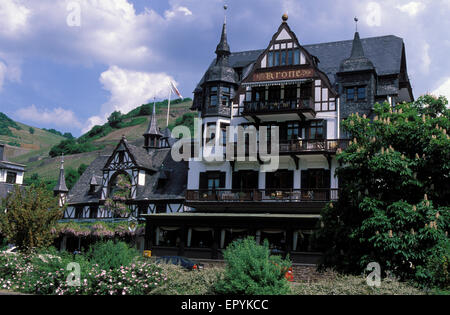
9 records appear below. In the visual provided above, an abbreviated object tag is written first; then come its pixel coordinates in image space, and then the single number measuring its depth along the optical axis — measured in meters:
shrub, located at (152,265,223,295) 15.72
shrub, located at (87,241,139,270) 17.73
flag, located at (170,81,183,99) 53.31
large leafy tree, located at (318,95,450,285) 18.00
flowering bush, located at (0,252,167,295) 16.94
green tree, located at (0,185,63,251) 27.33
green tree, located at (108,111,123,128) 190.15
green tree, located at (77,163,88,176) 107.52
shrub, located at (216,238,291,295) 14.26
